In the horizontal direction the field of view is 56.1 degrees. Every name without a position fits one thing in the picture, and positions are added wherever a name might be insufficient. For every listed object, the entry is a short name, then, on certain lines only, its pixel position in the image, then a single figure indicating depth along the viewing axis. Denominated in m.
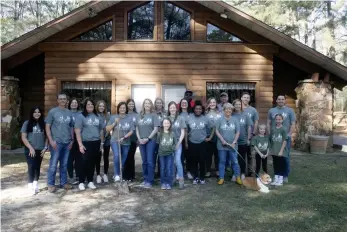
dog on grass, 5.65
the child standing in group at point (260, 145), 6.20
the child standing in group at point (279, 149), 6.10
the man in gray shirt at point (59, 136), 5.51
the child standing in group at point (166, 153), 5.75
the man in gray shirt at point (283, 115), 6.49
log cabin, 10.35
